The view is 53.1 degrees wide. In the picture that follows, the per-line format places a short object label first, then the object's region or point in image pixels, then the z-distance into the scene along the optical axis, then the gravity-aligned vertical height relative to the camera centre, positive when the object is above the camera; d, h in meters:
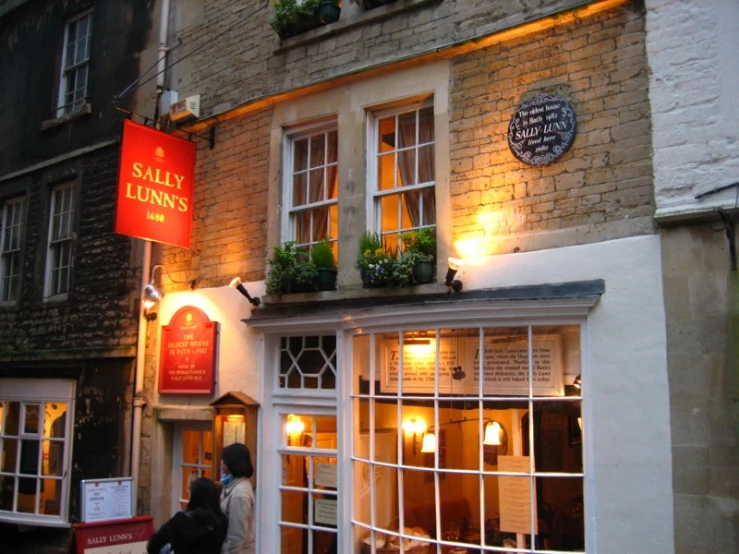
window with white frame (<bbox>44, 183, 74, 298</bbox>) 11.32 +2.25
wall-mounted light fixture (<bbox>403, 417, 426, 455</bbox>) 7.01 -0.36
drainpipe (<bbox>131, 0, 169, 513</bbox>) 9.52 +0.10
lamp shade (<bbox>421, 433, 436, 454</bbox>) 6.89 -0.50
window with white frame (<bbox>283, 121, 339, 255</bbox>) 8.45 +2.36
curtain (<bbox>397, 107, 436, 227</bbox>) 7.64 +2.38
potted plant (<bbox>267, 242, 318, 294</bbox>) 8.02 +1.28
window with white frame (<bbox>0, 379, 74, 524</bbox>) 10.47 -0.90
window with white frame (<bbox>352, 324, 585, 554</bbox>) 6.29 -0.47
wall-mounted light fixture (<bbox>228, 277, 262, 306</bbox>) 8.41 +1.12
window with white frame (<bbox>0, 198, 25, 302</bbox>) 12.09 +2.28
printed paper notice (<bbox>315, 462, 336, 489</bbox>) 7.91 -0.91
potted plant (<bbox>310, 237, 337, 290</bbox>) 8.02 +1.36
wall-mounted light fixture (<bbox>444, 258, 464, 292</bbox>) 6.92 +1.07
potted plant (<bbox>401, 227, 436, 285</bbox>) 7.25 +1.37
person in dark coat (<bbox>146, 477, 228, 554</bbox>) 5.15 -0.98
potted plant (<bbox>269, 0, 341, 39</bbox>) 8.59 +4.36
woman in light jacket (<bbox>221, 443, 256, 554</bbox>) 6.03 -0.92
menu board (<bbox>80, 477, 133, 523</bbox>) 7.90 -1.20
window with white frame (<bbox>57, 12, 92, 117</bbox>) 11.80 +5.17
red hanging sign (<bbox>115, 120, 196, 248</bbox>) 8.46 +2.40
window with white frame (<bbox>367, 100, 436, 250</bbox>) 7.69 +2.32
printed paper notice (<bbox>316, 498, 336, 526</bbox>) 7.86 -1.29
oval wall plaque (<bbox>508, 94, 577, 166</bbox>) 6.67 +2.37
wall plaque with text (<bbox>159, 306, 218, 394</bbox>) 8.96 +0.43
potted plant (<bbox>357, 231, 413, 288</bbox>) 7.29 +1.24
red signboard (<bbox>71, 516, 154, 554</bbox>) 7.59 -1.55
